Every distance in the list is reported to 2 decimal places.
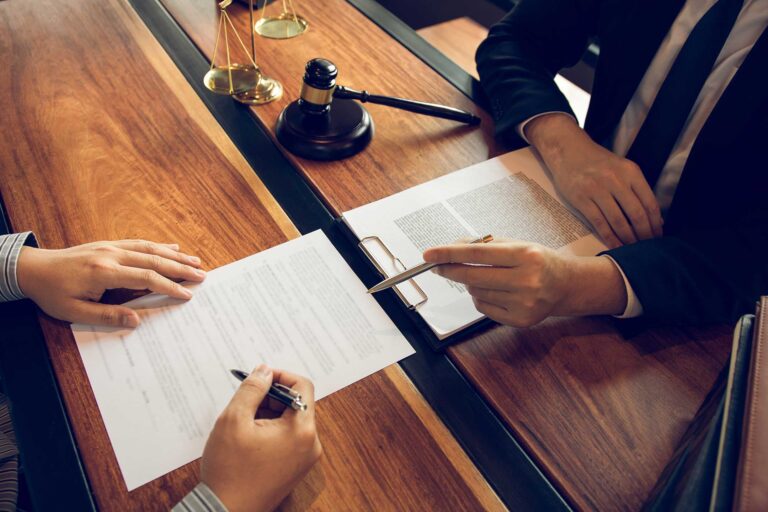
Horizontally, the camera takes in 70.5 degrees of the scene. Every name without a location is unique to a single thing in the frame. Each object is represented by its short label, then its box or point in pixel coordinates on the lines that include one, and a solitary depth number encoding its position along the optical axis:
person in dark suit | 0.77
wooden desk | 0.63
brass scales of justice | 1.09
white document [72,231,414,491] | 0.62
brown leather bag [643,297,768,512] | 0.44
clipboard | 0.75
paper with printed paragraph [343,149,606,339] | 0.79
